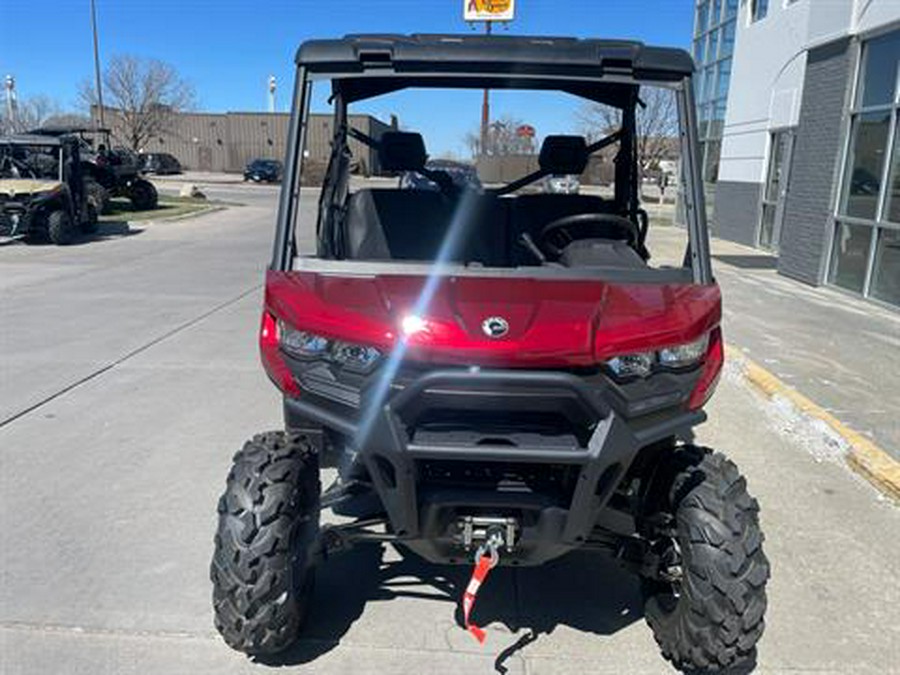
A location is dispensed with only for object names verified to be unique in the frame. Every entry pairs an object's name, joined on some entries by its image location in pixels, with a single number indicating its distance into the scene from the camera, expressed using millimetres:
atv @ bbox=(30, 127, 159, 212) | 20578
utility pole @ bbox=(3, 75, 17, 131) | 48156
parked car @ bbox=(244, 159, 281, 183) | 46500
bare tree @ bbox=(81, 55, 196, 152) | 44219
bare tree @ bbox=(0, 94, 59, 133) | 47291
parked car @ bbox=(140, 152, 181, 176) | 47531
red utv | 2281
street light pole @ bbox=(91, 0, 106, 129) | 33844
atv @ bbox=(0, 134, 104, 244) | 14086
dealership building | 9391
